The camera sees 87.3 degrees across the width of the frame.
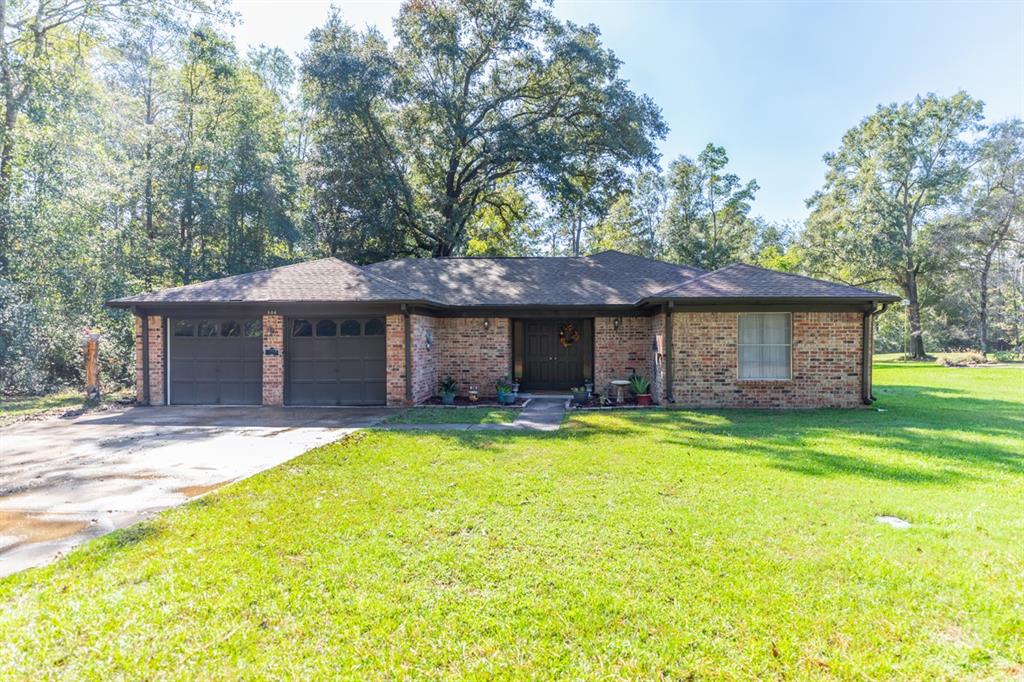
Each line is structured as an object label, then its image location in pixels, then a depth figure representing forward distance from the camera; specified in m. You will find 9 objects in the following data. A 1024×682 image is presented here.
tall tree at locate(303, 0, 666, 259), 19.56
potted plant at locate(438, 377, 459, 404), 12.73
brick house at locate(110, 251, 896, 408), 11.52
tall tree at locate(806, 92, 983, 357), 29.45
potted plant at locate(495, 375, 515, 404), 12.62
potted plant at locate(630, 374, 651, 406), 12.20
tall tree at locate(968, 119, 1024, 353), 29.45
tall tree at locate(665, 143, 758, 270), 29.77
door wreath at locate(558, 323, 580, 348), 14.56
